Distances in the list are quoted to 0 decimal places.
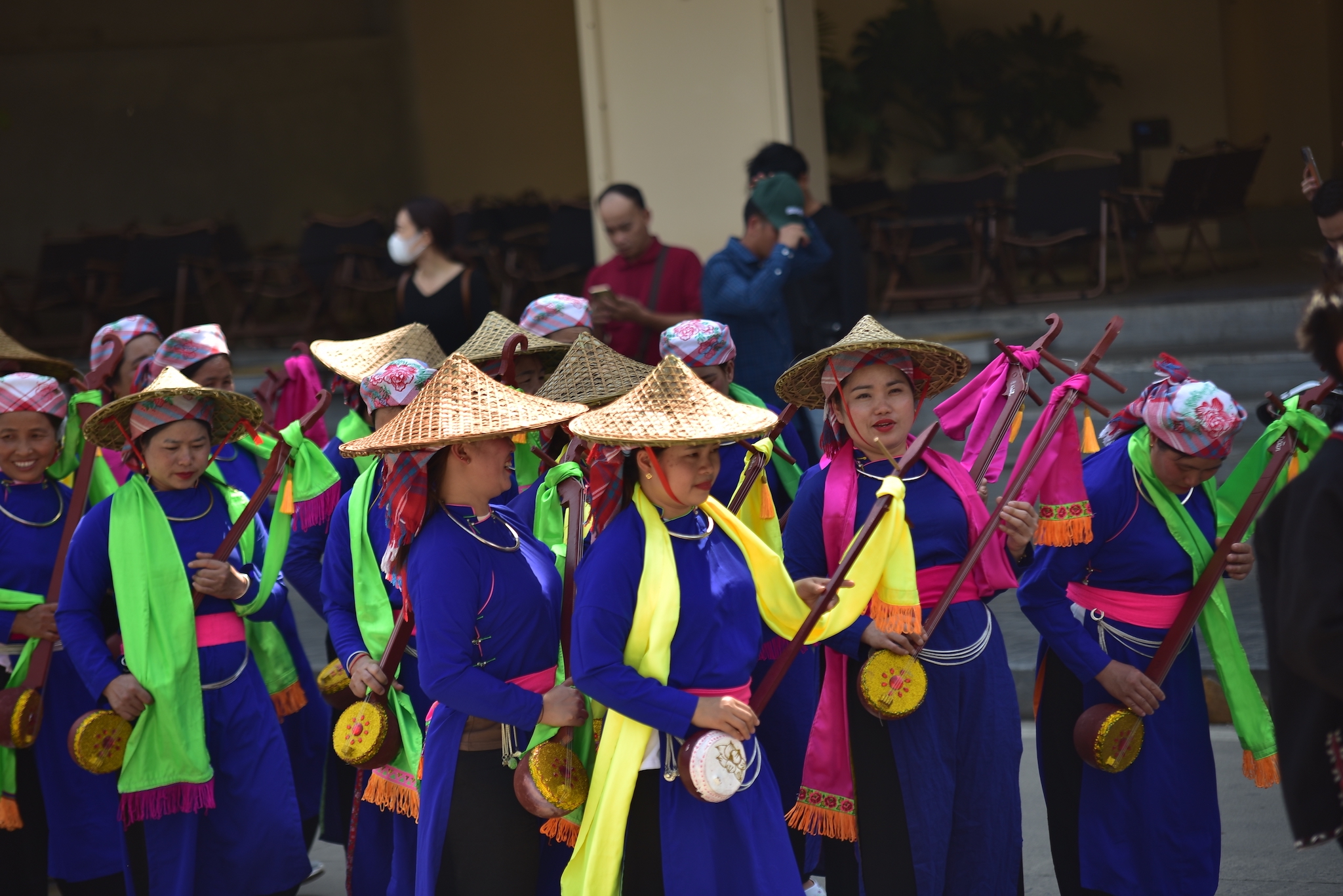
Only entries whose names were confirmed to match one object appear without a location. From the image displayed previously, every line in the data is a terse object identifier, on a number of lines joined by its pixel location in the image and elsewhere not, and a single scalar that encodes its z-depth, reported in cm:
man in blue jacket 1035
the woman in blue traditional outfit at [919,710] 660
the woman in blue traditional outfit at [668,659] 558
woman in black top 1108
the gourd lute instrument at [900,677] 645
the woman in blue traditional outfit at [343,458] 851
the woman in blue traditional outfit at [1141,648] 701
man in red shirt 1098
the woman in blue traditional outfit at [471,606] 591
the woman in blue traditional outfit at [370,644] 706
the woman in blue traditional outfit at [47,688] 830
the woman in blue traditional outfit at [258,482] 913
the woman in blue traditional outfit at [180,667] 752
